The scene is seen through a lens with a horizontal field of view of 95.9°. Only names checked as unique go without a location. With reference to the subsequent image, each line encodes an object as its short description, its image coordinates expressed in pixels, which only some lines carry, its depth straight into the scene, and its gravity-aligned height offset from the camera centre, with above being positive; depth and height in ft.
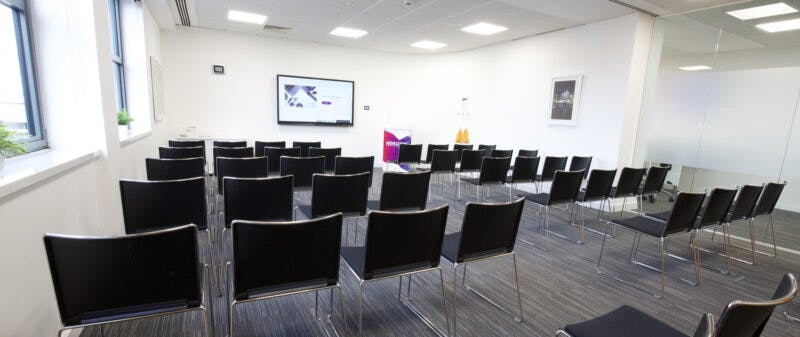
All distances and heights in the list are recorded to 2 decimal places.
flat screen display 27.61 +0.86
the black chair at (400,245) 6.61 -2.48
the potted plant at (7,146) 5.76 -0.74
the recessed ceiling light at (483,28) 21.16 +5.40
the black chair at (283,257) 5.58 -2.39
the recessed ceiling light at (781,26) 14.38 +4.23
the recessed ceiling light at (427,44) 26.78 +5.37
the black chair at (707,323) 4.04 -2.45
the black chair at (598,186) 13.71 -2.45
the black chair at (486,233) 7.51 -2.48
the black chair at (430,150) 22.17 -2.08
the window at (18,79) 7.72 +0.46
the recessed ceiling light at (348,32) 23.75 +5.38
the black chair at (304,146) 18.51 -1.83
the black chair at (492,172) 16.06 -2.40
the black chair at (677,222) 10.20 -2.85
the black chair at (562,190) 13.27 -2.57
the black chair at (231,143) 17.81 -1.74
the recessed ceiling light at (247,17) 20.80 +5.40
